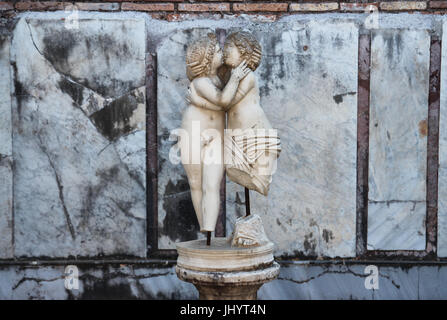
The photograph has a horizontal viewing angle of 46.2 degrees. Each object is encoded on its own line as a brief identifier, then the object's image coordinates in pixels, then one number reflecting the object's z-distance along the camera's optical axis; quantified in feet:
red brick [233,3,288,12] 13.93
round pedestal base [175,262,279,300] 9.73
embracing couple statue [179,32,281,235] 10.06
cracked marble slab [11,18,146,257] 13.89
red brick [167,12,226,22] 13.96
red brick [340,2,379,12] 13.93
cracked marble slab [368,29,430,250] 13.91
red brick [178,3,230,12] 13.92
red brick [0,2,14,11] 13.93
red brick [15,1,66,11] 13.96
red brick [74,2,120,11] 13.94
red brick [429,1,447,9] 13.85
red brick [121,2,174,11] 13.96
